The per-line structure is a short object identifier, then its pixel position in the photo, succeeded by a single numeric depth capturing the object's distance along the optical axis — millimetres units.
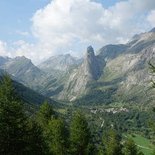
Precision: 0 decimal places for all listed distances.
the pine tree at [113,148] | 59407
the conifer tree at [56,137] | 40691
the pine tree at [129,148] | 62557
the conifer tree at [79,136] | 43145
